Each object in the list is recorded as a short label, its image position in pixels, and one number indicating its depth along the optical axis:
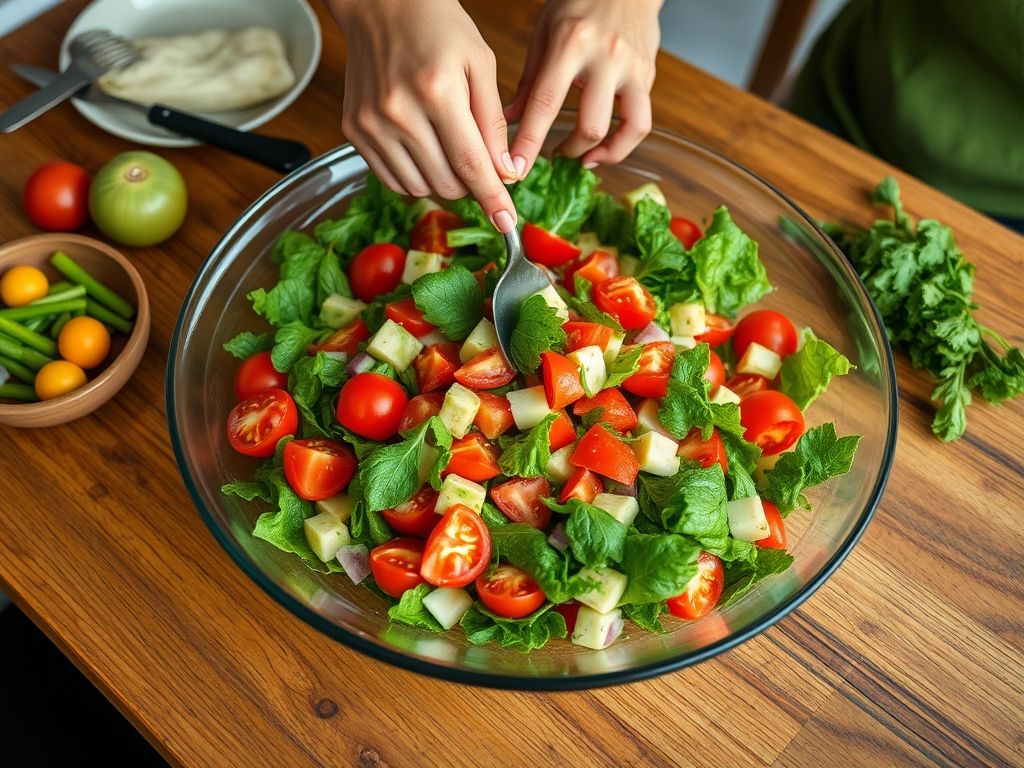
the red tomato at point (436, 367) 0.47
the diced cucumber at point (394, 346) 0.46
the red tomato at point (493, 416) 0.45
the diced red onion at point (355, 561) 0.43
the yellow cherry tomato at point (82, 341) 0.49
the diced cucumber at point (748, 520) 0.43
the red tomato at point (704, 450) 0.44
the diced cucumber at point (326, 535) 0.42
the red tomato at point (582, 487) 0.43
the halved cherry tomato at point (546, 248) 0.52
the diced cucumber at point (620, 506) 0.42
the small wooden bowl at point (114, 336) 0.47
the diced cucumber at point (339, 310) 0.51
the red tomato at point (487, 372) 0.45
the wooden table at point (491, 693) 0.42
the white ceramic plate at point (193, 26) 0.61
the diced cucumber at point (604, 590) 0.39
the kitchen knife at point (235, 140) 0.58
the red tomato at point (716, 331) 0.52
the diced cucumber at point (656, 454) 0.44
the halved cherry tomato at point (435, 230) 0.53
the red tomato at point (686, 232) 0.55
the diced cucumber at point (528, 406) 0.45
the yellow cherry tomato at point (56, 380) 0.48
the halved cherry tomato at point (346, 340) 0.49
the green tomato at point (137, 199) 0.54
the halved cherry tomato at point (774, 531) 0.44
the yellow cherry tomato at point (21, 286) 0.51
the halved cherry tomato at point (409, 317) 0.48
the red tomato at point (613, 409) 0.45
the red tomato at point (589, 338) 0.46
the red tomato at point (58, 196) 0.56
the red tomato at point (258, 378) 0.48
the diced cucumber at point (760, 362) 0.50
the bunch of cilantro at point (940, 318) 0.51
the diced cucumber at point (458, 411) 0.44
